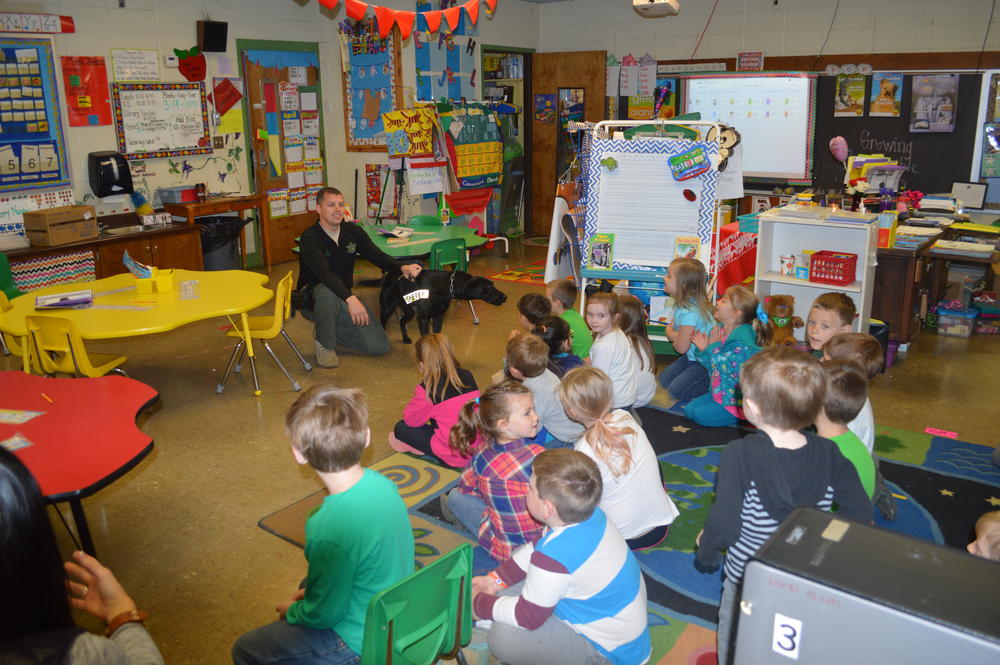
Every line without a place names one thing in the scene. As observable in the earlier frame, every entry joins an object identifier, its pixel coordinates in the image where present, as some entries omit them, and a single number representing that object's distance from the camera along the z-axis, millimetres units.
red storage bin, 5156
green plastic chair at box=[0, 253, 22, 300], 5707
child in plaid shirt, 2805
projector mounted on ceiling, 7035
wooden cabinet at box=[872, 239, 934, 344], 5590
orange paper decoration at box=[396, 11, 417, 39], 5683
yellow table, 4445
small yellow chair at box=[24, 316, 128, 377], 4246
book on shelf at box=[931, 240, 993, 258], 5750
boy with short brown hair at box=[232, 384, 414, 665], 2041
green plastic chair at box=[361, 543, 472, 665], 1837
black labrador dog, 5863
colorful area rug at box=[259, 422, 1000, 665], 2922
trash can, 7820
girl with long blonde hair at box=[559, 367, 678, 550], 2816
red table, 2535
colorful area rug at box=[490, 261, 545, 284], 8366
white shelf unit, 5195
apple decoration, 7719
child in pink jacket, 3906
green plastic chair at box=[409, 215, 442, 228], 7855
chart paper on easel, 5559
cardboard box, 6503
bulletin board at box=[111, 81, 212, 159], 7391
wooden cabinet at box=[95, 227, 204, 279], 6879
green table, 6660
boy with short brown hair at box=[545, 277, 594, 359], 4848
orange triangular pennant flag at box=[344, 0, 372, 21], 5285
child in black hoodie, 2227
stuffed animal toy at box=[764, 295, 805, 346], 4898
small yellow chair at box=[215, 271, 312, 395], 5094
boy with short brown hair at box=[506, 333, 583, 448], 3721
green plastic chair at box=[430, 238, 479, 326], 6641
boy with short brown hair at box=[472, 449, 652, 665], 2119
